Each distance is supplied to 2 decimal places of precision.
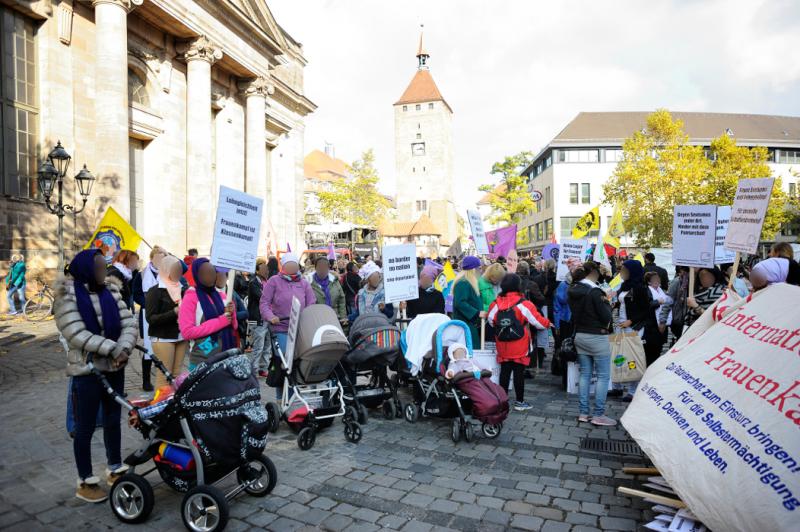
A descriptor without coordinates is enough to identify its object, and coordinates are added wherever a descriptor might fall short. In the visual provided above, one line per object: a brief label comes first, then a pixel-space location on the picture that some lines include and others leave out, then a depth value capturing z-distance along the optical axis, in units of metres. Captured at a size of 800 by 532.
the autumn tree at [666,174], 37.59
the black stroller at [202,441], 3.84
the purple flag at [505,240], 13.12
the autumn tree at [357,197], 52.78
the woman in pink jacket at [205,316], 5.34
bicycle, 14.82
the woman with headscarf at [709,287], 7.70
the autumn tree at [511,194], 57.16
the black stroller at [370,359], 6.61
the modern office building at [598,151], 59.69
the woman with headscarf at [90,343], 4.18
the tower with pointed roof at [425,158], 92.19
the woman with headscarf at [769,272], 4.78
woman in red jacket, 6.98
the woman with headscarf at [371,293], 9.70
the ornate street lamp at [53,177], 12.48
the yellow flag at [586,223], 13.41
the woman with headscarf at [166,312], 6.37
